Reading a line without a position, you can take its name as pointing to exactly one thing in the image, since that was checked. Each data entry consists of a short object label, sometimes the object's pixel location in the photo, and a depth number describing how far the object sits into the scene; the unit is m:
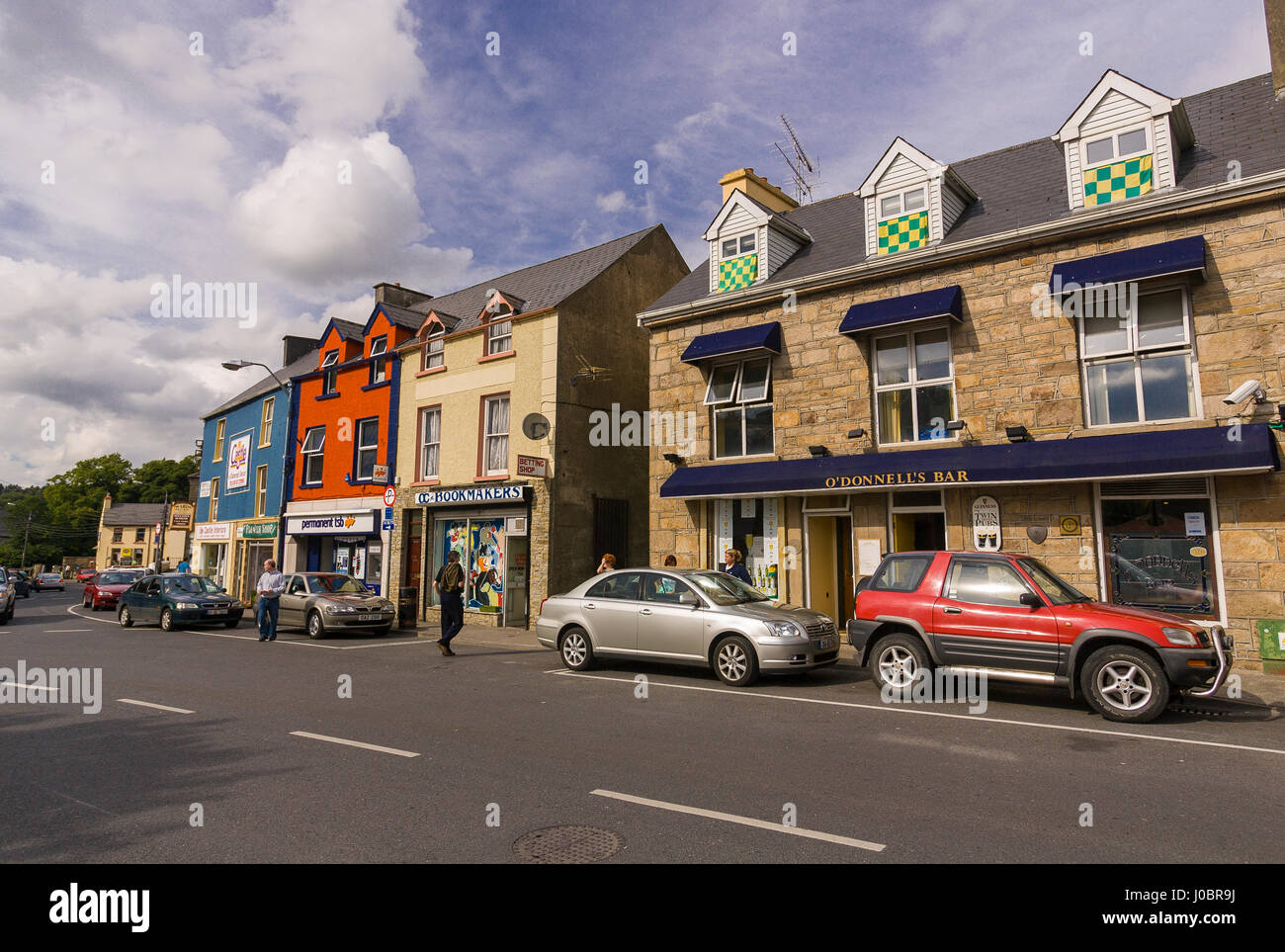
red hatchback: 28.62
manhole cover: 4.12
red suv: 7.45
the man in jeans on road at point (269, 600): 16.41
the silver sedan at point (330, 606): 16.84
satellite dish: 18.12
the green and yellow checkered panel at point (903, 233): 14.24
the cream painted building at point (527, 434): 18.52
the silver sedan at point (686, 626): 9.68
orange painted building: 23.06
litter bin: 19.17
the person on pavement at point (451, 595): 13.75
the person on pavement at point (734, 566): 13.64
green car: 18.97
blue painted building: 28.44
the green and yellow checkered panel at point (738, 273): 16.56
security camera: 10.27
